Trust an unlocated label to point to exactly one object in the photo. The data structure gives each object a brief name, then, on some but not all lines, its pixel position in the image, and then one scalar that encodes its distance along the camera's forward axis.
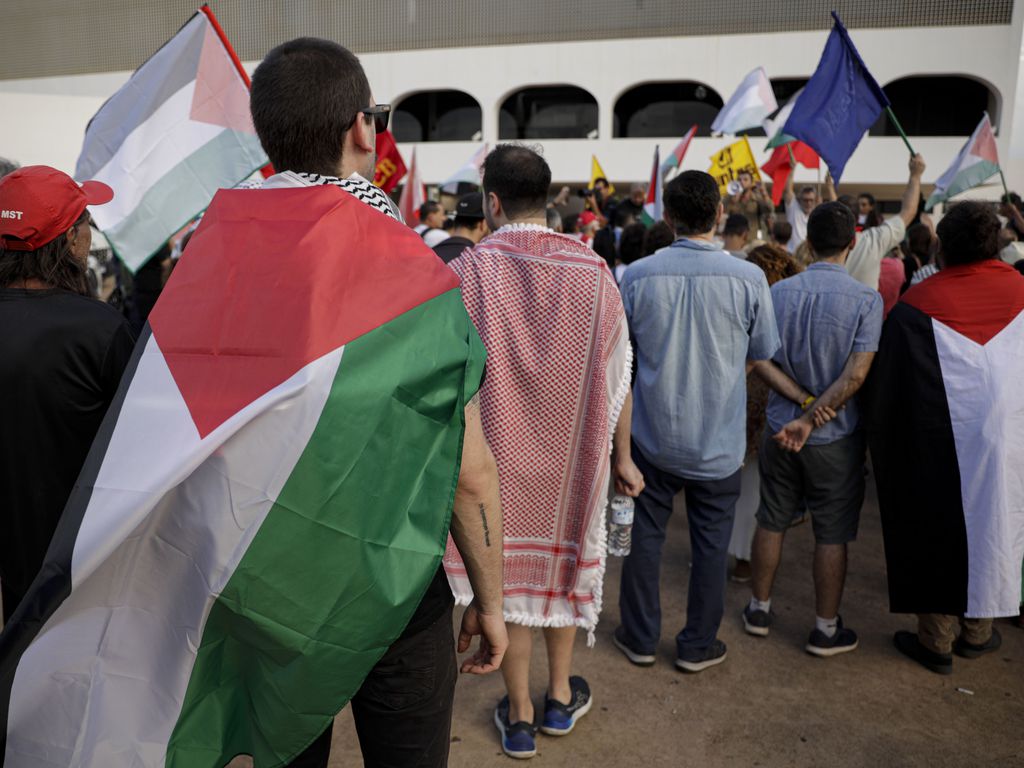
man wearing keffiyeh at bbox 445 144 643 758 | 2.80
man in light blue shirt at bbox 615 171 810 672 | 3.48
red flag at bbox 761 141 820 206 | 8.63
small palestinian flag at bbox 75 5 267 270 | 4.06
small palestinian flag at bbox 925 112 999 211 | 7.02
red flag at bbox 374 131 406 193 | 8.06
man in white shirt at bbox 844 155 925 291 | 4.41
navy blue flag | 5.65
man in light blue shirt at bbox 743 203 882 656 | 3.69
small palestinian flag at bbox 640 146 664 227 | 7.43
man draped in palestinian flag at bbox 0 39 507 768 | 1.46
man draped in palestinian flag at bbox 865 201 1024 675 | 3.46
